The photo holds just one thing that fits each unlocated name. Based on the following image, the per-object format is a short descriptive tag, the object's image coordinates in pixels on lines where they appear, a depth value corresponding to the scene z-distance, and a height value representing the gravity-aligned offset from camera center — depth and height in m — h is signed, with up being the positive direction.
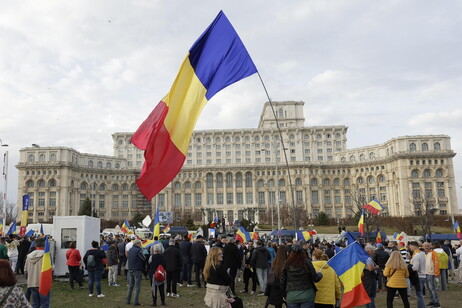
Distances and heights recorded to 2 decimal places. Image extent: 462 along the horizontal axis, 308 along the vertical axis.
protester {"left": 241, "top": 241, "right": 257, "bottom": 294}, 15.60 -2.43
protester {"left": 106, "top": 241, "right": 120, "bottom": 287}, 17.38 -2.03
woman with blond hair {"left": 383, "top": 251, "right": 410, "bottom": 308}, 10.29 -1.71
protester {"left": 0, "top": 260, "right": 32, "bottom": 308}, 5.13 -0.90
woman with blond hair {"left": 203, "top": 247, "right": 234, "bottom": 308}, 7.73 -1.36
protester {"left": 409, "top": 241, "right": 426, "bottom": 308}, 11.30 -1.78
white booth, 18.31 -0.72
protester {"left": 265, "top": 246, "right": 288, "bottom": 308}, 8.22 -1.41
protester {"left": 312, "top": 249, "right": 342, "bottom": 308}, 7.67 -1.48
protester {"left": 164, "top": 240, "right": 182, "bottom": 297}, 14.65 -1.82
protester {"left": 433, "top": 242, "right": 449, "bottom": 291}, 14.88 -2.19
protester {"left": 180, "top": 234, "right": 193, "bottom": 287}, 17.77 -1.99
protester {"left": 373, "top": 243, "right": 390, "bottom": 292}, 13.87 -1.68
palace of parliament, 105.62 +9.51
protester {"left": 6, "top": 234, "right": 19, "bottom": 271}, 20.02 -1.53
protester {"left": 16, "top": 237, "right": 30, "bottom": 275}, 19.89 -1.53
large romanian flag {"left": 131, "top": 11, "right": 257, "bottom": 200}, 9.66 +2.90
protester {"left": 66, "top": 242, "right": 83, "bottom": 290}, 15.49 -1.74
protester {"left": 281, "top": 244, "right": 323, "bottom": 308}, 7.37 -1.25
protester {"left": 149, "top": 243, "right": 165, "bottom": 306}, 12.98 -1.67
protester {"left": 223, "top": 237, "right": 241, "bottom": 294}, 14.33 -1.62
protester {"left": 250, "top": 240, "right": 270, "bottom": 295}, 14.70 -1.74
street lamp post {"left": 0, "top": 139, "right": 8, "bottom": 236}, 38.78 +4.68
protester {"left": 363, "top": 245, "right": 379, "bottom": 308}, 11.07 -1.97
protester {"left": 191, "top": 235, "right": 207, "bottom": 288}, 16.91 -1.76
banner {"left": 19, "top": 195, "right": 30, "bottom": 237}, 33.67 +0.23
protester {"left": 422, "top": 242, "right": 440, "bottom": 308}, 12.63 -2.11
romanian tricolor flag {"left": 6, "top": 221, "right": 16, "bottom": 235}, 32.83 -0.79
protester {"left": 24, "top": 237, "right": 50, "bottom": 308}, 10.41 -1.50
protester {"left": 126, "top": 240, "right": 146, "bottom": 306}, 12.98 -1.55
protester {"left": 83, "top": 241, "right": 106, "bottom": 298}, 14.53 -1.76
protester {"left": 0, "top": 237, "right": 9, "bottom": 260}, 15.82 -1.26
